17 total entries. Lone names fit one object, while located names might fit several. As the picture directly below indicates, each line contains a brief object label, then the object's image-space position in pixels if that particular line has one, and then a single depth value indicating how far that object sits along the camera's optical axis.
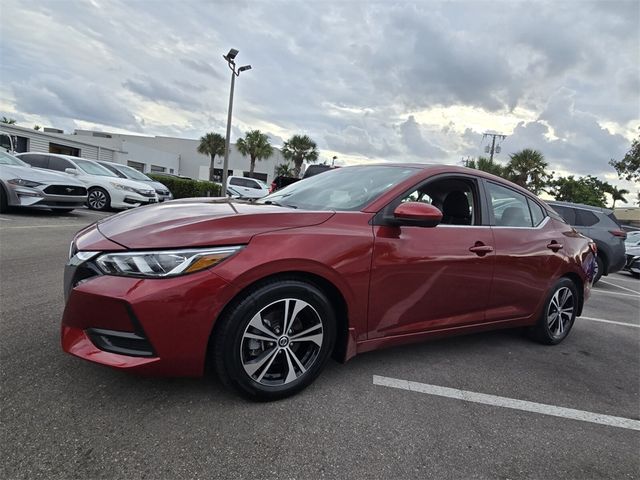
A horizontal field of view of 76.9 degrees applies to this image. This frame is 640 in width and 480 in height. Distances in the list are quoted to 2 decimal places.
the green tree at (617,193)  65.25
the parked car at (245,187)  19.88
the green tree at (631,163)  26.52
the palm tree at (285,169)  50.72
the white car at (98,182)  10.74
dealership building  24.56
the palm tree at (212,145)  47.34
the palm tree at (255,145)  43.66
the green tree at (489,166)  34.97
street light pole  15.03
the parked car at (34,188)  7.92
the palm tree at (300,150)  46.12
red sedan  2.00
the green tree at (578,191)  51.12
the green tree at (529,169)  32.44
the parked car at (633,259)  11.54
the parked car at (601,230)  8.23
